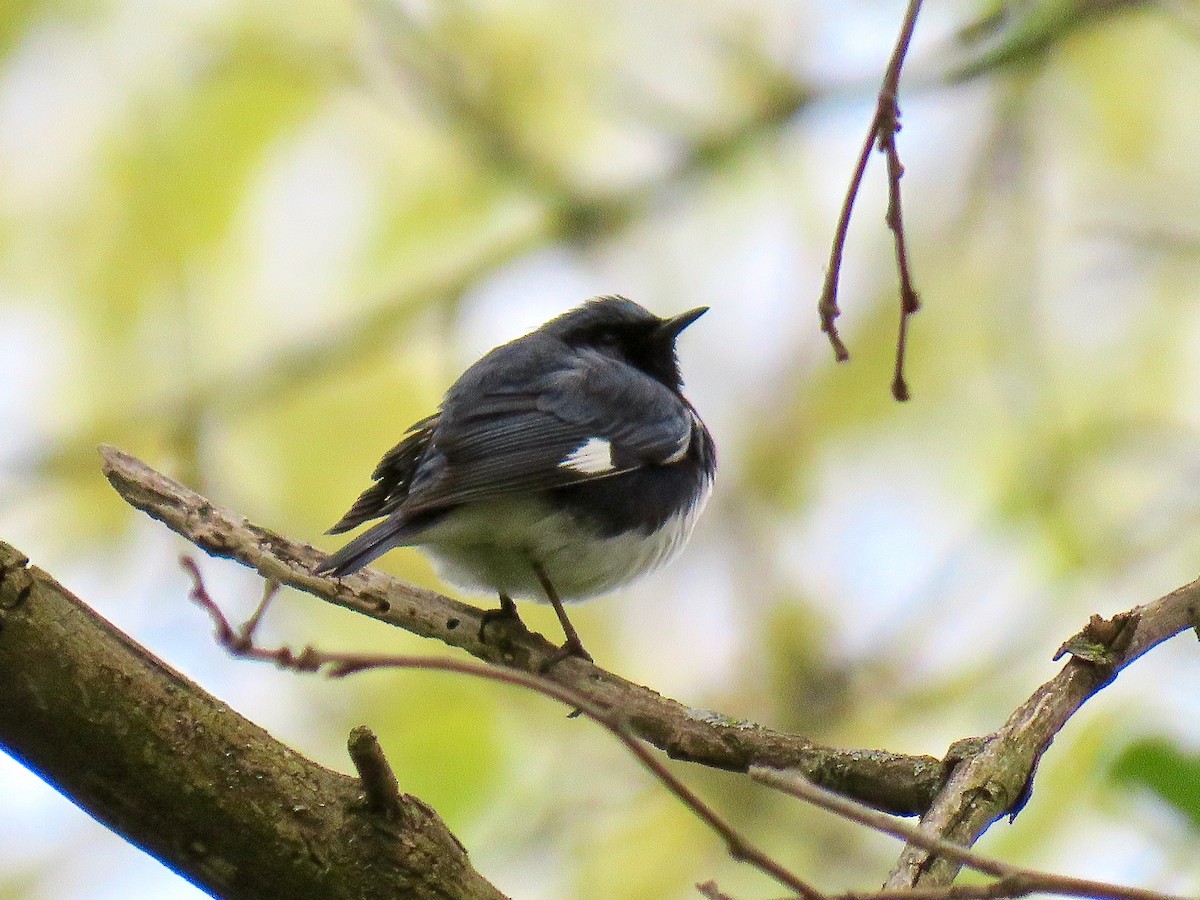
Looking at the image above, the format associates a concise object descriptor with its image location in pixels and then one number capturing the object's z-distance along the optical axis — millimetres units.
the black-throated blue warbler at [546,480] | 7488
